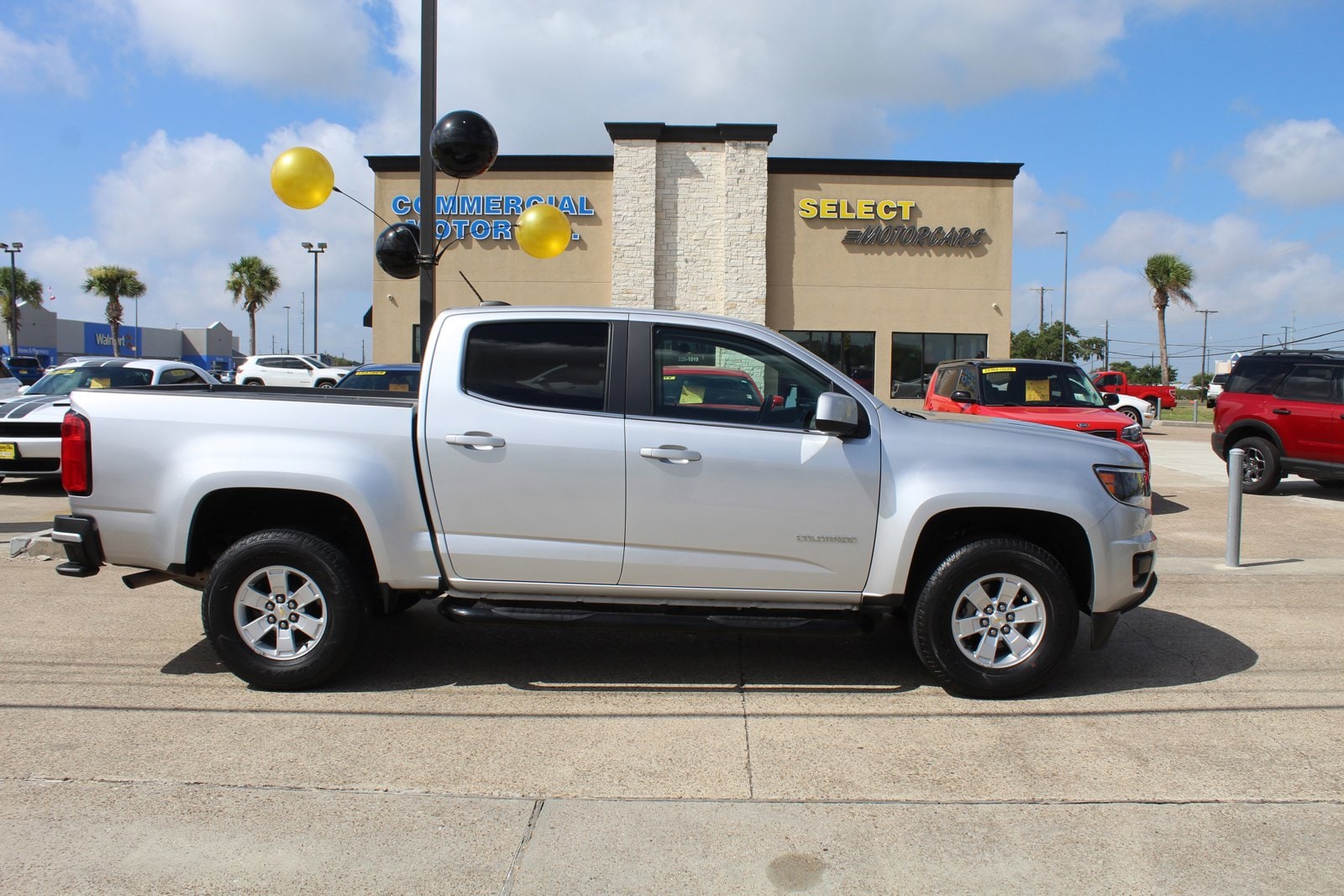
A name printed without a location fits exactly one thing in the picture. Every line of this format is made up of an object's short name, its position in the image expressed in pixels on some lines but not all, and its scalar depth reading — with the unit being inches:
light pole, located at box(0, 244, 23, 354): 2072.0
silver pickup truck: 186.5
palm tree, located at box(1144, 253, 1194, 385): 2102.6
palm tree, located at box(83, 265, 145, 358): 2372.0
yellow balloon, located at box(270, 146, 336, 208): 320.8
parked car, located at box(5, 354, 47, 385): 1651.1
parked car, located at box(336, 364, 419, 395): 492.0
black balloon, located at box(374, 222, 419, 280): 341.1
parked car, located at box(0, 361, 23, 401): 590.4
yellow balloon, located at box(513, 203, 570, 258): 412.8
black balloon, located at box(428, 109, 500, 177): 309.0
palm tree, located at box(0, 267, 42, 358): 2170.3
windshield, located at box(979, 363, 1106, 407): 435.8
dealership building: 1074.1
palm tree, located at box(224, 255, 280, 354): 2301.9
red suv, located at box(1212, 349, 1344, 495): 464.1
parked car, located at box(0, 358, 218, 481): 426.9
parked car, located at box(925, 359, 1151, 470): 407.2
